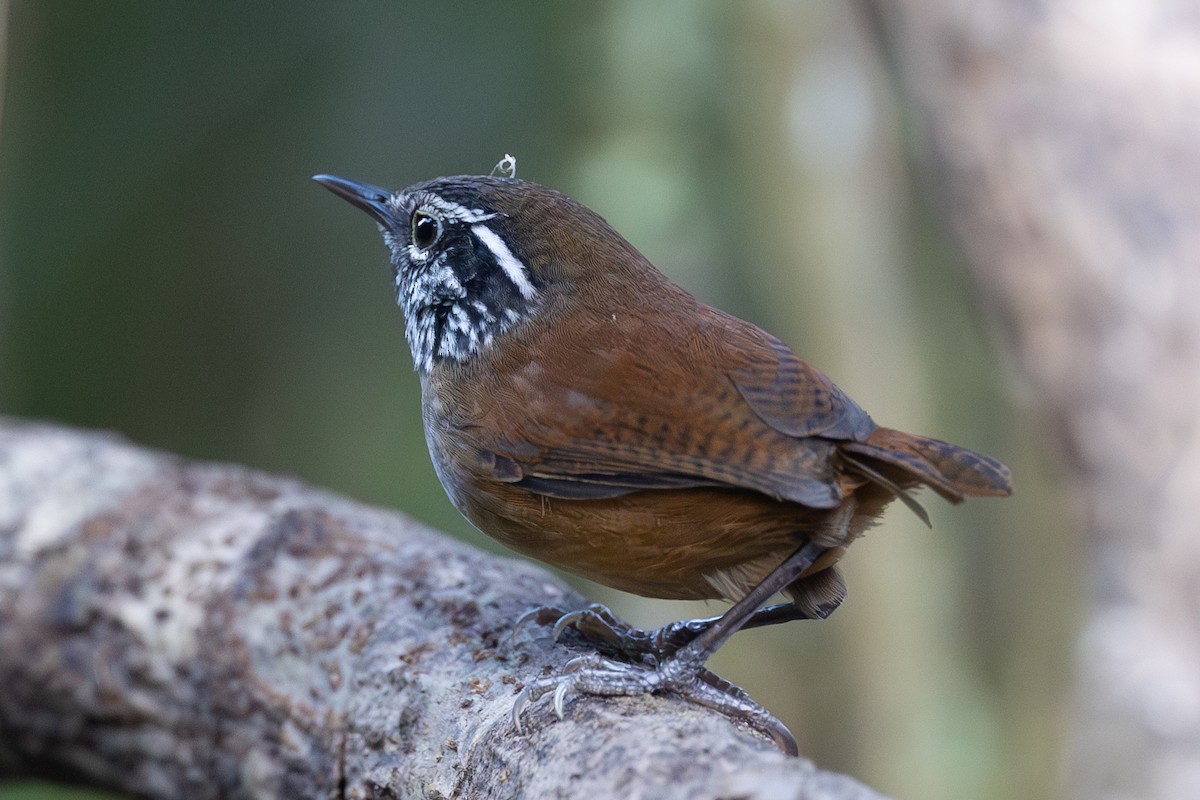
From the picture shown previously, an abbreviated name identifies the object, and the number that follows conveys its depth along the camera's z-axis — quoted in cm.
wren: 460
